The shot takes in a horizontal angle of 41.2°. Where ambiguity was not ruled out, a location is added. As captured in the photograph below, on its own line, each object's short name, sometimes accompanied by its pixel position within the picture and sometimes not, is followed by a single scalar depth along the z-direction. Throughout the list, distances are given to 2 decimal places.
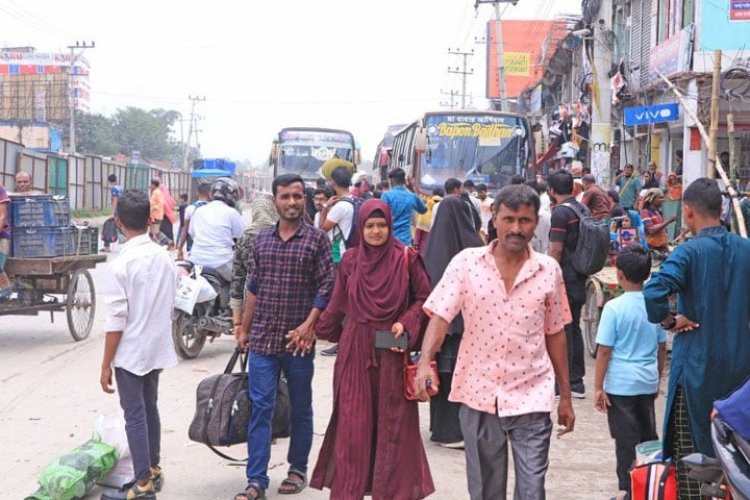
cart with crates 10.06
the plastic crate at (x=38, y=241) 10.06
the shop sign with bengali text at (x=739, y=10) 17.58
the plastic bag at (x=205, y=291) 9.54
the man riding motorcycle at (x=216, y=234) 9.91
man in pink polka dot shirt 4.25
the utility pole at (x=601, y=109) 17.91
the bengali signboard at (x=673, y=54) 18.41
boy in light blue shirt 5.18
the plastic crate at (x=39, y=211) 10.05
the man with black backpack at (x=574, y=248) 8.00
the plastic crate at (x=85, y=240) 10.70
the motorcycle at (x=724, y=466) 3.19
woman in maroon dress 4.93
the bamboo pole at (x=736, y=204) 8.41
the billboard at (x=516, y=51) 59.69
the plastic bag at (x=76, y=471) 5.28
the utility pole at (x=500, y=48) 33.00
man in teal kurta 4.42
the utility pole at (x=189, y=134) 95.19
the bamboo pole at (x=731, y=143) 10.29
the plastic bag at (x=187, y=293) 9.36
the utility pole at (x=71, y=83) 52.08
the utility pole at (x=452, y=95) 91.19
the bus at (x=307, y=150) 29.48
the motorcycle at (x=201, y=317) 9.69
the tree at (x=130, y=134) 74.88
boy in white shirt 5.15
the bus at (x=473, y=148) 20.48
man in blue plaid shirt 5.45
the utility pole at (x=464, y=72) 73.56
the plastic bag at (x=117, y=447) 5.64
